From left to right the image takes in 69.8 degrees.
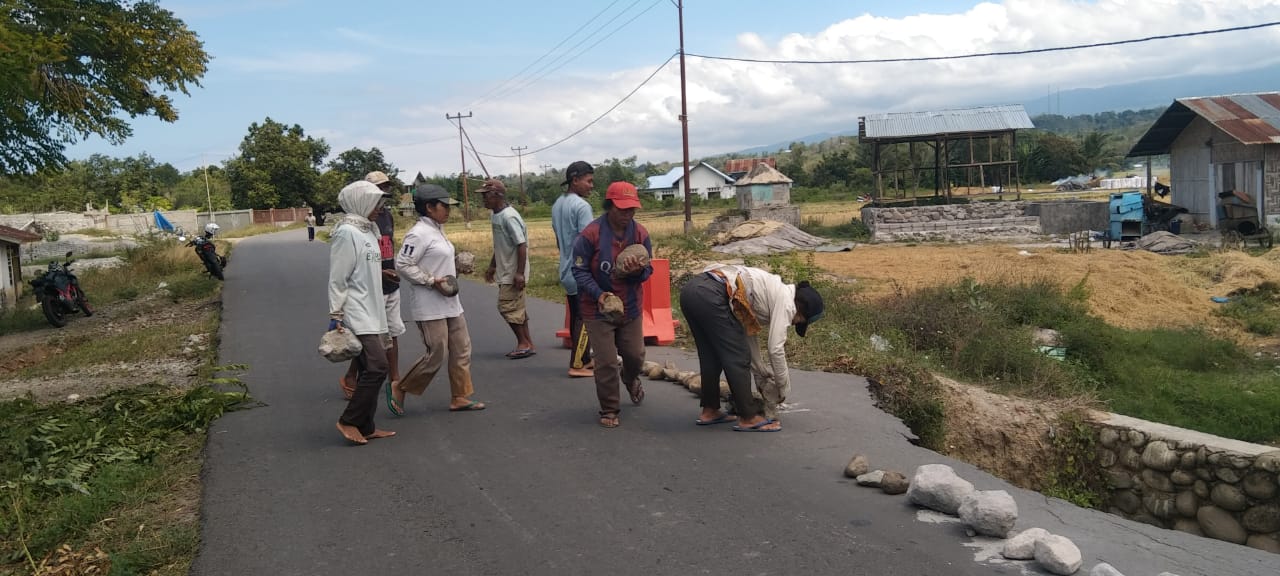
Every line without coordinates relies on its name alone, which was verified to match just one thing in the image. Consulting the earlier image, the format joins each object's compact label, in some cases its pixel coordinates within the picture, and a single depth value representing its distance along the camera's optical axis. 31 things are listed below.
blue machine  26.69
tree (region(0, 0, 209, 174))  14.23
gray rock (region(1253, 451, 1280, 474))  6.36
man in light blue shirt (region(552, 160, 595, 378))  8.10
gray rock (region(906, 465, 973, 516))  4.68
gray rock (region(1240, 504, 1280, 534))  6.36
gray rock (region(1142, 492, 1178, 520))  6.98
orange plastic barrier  10.05
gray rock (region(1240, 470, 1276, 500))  6.39
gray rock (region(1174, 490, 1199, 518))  6.84
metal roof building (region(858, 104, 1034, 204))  33.97
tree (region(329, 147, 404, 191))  76.12
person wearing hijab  6.07
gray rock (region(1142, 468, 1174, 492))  6.97
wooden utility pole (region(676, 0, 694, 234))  34.28
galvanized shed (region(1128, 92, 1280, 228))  24.72
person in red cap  6.52
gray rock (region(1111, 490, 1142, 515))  7.22
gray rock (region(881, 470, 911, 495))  5.08
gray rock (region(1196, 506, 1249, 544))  6.59
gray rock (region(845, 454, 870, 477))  5.37
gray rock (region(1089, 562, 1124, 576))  3.76
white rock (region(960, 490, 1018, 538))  4.34
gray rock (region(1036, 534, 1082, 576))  3.92
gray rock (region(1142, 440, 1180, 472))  6.93
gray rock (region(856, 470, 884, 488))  5.17
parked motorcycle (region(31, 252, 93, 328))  15.82
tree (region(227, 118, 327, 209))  68.81
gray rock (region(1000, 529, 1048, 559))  4.12
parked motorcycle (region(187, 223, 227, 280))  19.47
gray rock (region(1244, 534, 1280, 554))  6.38
